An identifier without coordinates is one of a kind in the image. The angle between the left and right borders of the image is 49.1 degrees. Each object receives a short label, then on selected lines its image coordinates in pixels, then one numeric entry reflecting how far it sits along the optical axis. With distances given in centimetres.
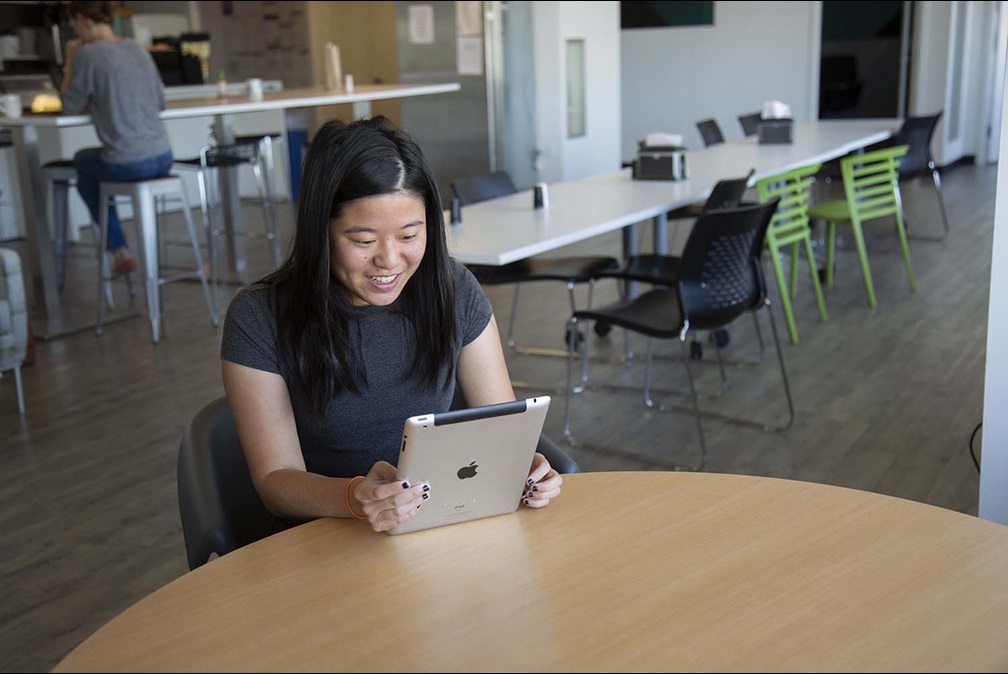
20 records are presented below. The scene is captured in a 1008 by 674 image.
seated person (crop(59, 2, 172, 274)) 531
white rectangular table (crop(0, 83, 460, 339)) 542
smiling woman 176
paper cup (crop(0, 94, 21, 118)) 549
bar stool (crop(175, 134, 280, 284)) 609
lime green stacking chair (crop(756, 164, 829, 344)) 504
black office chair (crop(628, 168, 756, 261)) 435
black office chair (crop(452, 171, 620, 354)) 441
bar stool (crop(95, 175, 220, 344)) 532
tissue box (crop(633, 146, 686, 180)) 514
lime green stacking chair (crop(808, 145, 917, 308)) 571
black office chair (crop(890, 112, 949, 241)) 702
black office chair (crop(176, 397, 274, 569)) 174
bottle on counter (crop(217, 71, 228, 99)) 709
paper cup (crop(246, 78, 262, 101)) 679
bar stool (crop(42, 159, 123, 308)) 585
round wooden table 127
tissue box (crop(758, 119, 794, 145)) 650
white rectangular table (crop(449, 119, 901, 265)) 378
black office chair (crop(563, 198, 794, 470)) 366
